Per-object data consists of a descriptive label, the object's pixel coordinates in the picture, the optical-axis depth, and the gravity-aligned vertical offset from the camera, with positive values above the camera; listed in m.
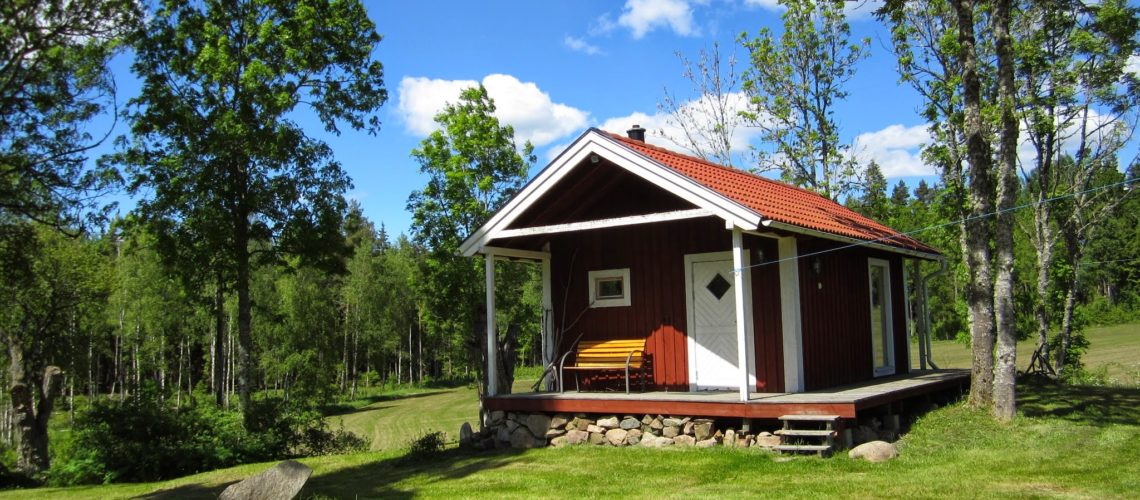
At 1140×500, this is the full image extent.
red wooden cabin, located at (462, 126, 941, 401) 10.41 +0.57
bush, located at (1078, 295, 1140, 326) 49.66 -1.29
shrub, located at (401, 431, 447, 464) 11.12 -1.89
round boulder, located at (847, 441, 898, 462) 8.47 -1.62
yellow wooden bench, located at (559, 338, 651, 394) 11.36 -0.70
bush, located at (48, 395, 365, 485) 13.77 -2.13
